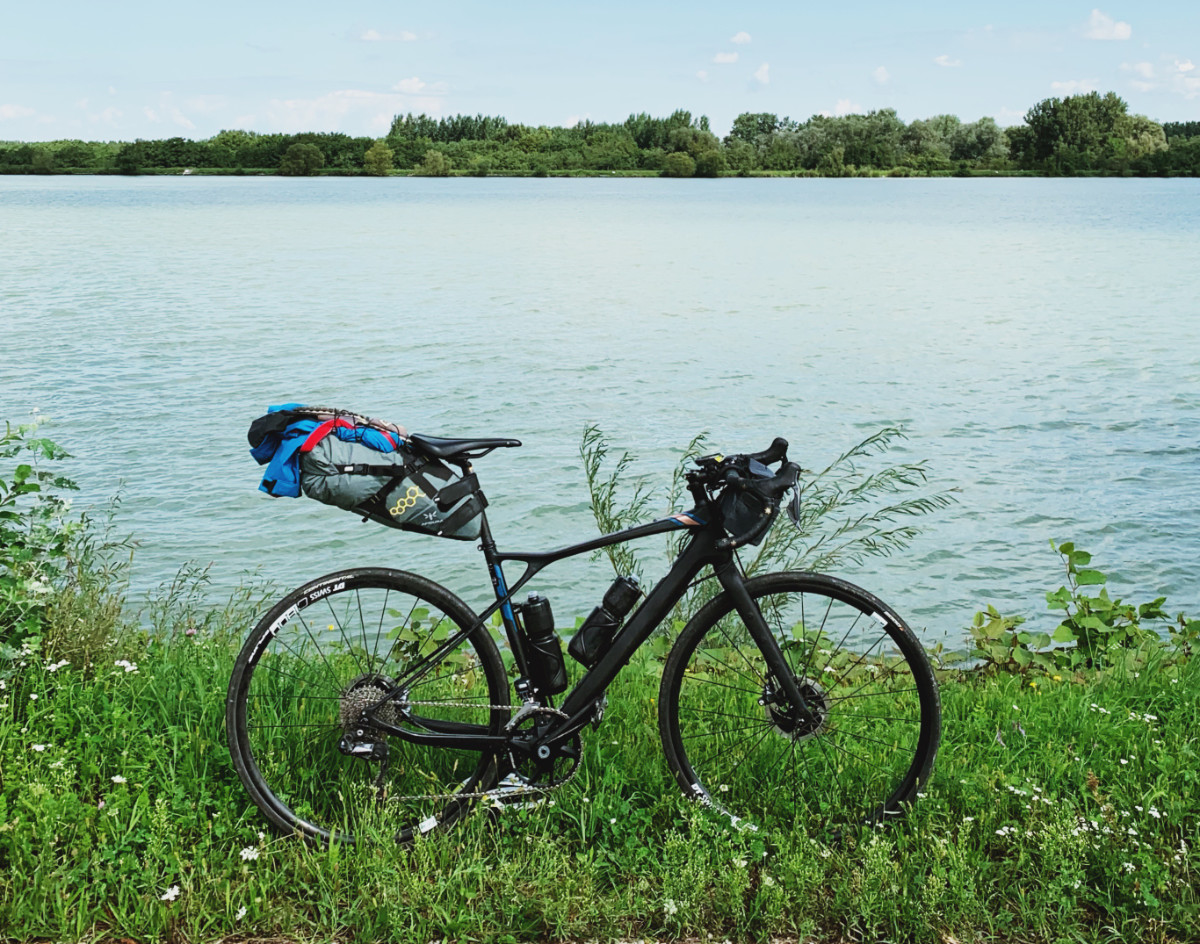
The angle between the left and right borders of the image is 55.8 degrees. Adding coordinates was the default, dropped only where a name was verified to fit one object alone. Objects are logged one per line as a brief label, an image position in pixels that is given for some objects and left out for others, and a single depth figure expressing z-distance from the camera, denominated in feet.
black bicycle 11.80
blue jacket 11.42
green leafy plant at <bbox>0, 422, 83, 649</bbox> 14.15
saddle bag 11.44
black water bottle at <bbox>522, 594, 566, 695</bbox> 12.11
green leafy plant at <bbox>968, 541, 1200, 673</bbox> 19.52
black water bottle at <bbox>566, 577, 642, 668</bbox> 12.11
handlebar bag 11.63
